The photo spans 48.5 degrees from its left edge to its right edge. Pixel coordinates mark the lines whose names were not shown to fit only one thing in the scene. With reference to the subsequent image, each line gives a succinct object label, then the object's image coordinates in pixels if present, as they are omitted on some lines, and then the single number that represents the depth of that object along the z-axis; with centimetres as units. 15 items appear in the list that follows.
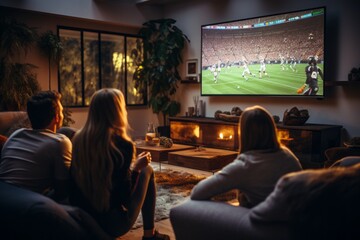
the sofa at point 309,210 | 140
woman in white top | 173
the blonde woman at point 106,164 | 188
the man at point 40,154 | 194
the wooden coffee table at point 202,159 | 425
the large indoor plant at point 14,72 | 525
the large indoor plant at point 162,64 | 689
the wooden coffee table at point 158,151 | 453
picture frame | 696
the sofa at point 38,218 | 167
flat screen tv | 522
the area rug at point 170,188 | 338
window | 654
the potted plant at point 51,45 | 594
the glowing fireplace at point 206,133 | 589
